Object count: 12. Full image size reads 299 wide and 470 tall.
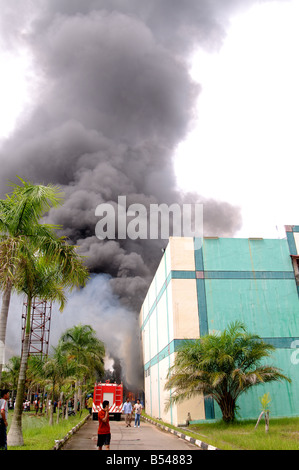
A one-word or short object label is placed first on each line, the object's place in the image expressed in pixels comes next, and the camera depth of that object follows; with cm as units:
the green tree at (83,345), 3572
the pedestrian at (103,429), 985
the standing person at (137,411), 2136
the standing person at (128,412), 2142
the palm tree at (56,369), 2159
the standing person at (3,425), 971
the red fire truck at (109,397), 2664
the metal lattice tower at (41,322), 4965
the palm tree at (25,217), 1179
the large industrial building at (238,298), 2212
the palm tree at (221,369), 1768
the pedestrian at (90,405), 3689
